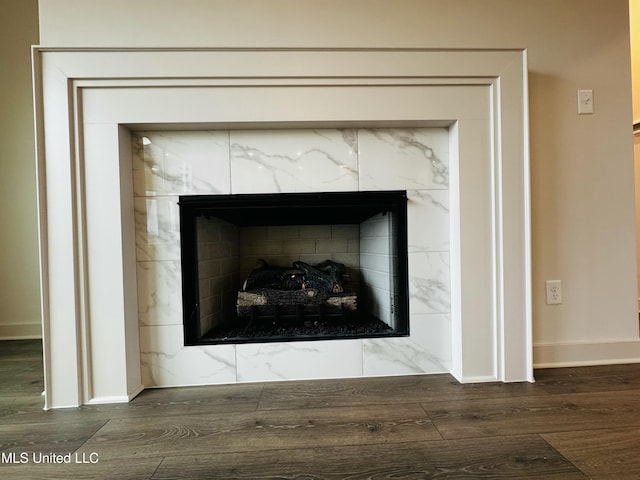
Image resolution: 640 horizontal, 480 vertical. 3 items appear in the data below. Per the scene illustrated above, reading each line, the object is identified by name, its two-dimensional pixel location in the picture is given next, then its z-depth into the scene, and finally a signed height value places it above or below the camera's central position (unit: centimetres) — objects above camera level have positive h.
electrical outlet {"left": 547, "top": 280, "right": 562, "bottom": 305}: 150 -30
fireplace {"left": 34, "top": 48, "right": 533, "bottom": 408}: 130 +20
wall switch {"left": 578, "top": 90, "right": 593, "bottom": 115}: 151 +61
